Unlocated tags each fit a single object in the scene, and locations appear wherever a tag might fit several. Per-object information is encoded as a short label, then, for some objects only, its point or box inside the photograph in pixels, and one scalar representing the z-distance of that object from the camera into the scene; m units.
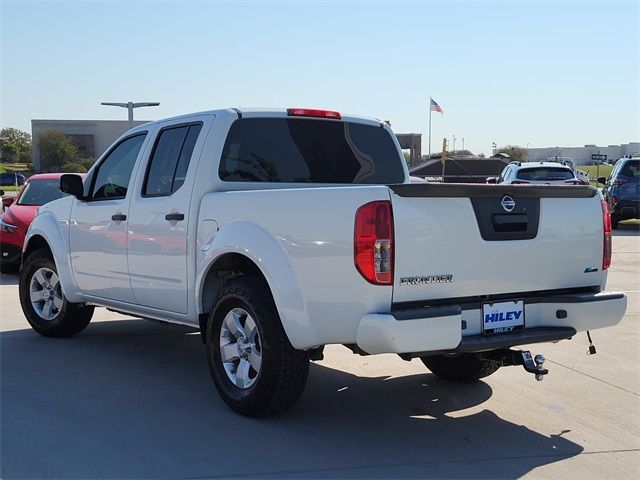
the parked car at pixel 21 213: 11.84
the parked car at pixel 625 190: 20.05
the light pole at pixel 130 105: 29.93
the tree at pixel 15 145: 79.25
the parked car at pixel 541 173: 18.09
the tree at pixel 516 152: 83.32
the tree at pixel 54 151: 60.57
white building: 117.78
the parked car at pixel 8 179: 44.41
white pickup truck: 4.37
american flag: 37.97
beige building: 67.56
